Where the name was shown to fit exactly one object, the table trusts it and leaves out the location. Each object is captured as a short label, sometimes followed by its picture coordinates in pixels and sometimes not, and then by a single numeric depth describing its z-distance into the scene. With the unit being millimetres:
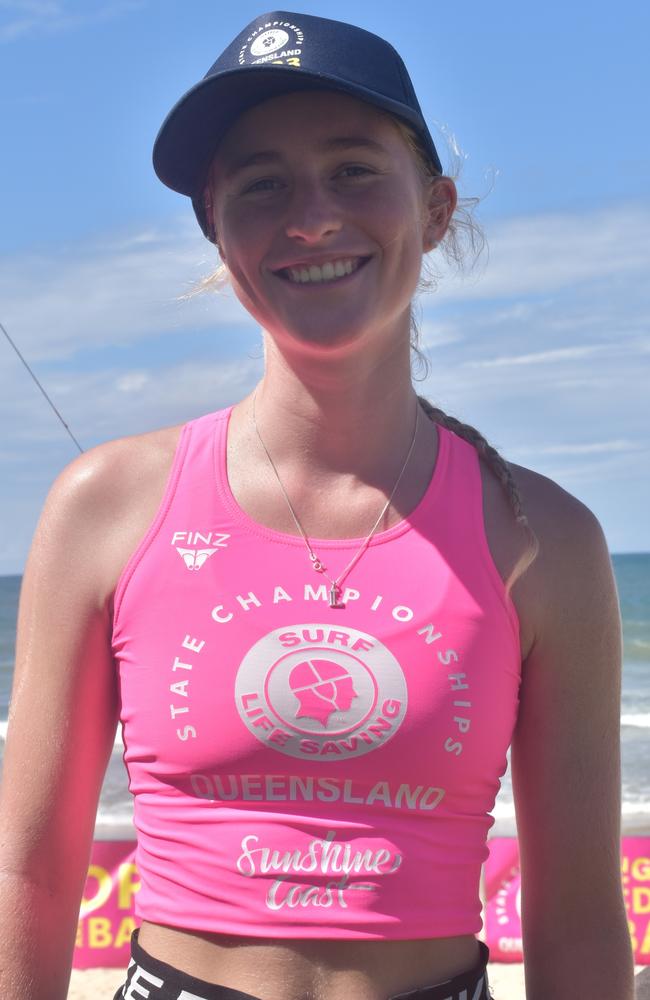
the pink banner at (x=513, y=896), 6676
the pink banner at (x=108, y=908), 6688
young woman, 1591
